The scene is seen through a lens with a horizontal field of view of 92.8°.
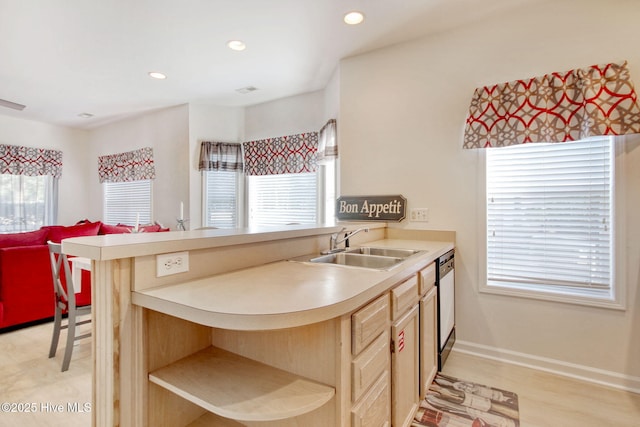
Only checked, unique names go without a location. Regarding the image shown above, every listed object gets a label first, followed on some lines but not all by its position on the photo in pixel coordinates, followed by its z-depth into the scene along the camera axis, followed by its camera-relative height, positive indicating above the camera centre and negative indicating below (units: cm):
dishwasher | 209 -69
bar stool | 226 -74
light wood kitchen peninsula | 93 -47
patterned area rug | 172 -118
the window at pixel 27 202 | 481 +18
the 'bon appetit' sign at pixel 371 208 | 284 +3
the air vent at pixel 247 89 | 384 +157
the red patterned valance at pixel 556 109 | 197 +73
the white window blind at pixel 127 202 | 504 +18
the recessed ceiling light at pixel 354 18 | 238 +155
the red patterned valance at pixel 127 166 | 488 +78
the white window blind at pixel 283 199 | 400 +17
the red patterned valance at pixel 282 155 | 390 +77
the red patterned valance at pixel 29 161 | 476 +85
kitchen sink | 192 -32
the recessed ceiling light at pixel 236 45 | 281 +157
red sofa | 288 -69
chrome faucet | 202 -20
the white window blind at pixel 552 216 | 213 -4
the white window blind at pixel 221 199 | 444 +19
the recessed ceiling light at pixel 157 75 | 344 +157
